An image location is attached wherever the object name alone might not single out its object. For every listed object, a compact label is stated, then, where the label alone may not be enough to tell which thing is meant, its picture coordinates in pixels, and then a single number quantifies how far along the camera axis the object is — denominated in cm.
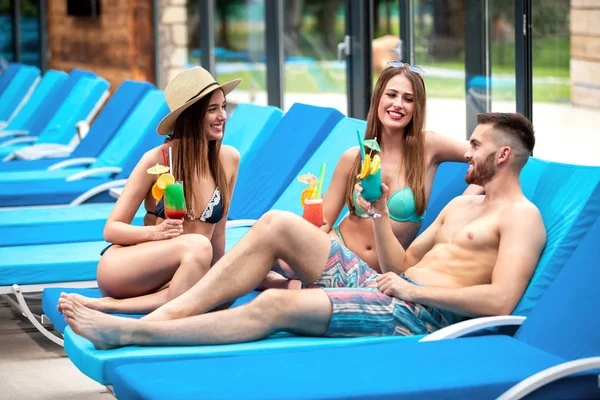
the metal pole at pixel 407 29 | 1325
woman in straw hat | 666
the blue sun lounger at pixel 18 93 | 2170
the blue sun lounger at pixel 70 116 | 1718
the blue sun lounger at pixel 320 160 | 890
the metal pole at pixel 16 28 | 2991
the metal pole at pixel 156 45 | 2214
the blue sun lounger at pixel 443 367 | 490
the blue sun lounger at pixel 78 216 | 967
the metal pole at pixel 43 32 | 2858
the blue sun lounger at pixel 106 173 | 1218
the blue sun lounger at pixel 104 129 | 1478
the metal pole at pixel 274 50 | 1710
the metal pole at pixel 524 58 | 1056
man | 583
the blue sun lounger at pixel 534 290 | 568
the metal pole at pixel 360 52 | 1437
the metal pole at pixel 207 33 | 1993
